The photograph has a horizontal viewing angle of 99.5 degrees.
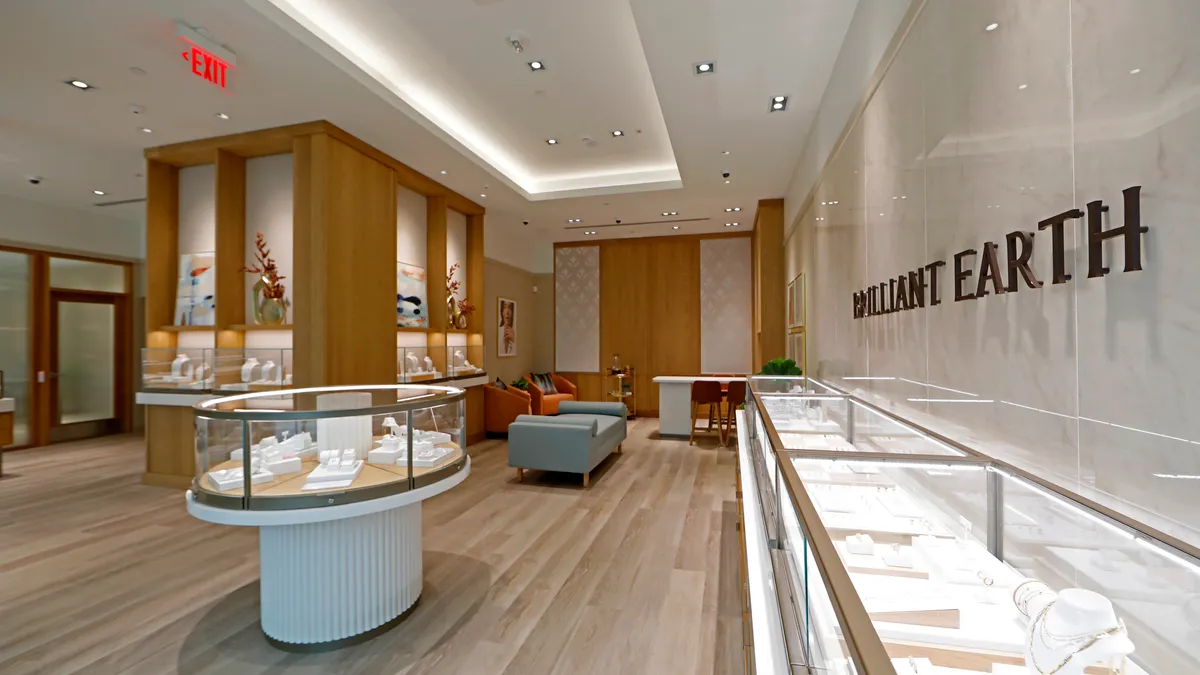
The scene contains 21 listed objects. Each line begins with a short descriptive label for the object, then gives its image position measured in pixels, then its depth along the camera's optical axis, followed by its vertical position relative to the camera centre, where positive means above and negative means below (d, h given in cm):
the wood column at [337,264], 488 +80
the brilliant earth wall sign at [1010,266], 101 +21
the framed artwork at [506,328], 954 +27
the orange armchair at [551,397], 888 -104
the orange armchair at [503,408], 808 -105
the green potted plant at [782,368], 493 -27
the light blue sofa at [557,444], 529 -109
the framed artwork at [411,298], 646 +59
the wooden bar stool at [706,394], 729 -76
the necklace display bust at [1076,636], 60 -36
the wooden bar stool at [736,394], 732 -77
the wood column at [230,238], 524 +111
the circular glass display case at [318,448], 229 -52
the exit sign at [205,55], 345 +205
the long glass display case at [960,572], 63 -40
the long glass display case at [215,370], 505 -27
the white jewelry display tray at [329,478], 236 -64
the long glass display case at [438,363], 618 -28
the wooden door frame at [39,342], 766 +4
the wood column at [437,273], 705 +96
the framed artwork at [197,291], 550 +58
